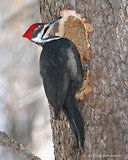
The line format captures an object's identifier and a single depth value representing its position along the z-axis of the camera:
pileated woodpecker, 6.03
